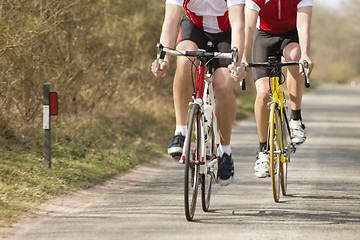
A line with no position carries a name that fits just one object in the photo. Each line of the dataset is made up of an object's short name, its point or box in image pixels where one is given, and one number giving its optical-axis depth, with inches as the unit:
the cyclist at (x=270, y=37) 538.3
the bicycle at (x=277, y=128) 539.2
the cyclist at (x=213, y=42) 493.0
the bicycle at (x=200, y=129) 464.4
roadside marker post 674.8
